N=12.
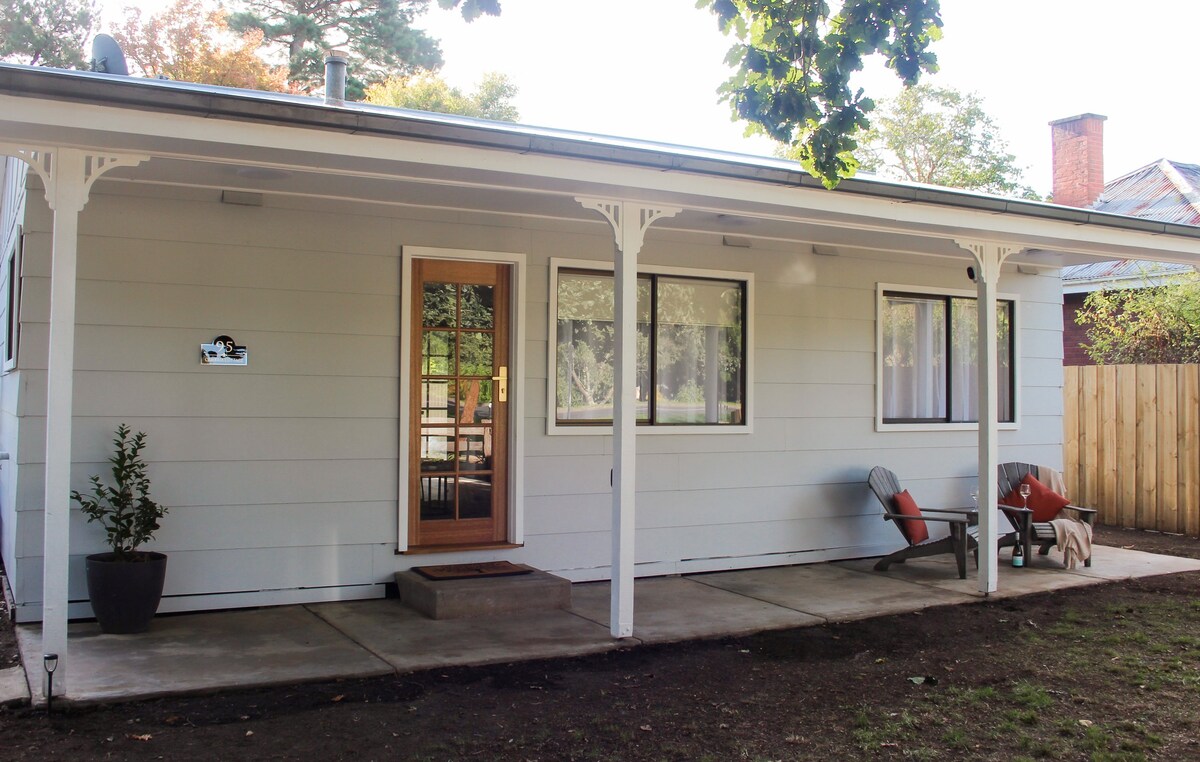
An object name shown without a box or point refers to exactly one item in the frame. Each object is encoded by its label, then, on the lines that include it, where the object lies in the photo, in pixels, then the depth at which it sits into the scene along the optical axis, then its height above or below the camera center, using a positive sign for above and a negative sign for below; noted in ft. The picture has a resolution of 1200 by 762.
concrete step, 19.70 -3.80
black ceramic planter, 17.84 -3.38
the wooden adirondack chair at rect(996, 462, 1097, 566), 26.17 -3.00
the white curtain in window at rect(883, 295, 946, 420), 28.30 +1.43
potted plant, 17.90 -2.73
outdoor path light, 14.19 -3.77
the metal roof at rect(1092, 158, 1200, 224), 56.90 +13.16
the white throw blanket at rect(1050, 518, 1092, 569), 26.09 -3.45
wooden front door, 22.24 -0.01
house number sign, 19.98 +0.97
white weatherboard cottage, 15.61 +1.44
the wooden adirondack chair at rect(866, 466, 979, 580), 24.58 -3.02
